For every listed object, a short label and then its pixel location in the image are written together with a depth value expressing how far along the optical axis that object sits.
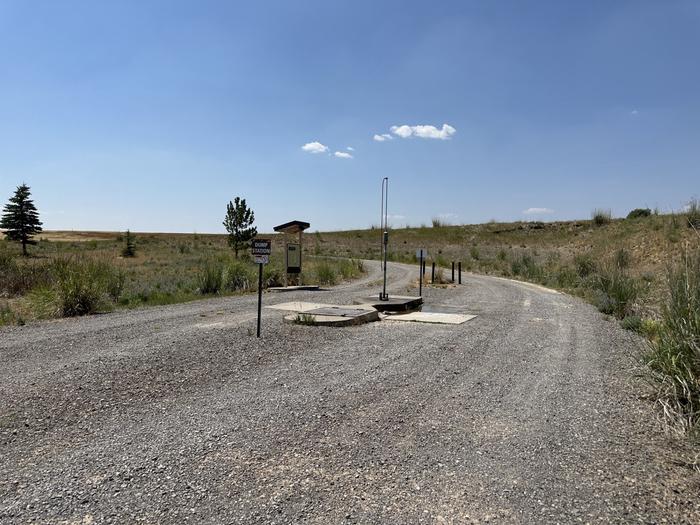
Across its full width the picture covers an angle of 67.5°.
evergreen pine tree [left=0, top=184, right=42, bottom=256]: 47.56
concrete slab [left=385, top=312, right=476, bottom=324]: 11.59
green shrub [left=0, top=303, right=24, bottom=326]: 10.84
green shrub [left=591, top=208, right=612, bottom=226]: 58.47
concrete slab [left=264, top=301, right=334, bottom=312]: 12.75
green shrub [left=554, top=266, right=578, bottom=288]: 22.39
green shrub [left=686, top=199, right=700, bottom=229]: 24.61
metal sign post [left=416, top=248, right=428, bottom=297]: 15.98
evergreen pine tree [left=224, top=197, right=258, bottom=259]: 40.72
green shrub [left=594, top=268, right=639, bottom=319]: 13.59
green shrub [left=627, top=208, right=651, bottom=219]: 52.27
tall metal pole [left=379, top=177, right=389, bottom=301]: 13.91
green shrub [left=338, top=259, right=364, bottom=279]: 24.33
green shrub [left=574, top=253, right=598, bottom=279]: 23.52
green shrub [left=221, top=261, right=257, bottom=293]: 17.98
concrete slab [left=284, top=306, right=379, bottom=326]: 10.52
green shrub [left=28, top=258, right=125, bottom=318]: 12.26
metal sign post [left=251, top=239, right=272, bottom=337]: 9.30
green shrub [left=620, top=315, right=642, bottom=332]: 10.98
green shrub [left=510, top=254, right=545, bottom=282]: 27.13
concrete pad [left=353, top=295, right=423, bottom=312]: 13.15
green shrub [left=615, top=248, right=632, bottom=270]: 21.78
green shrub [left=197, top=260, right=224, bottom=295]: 17.47
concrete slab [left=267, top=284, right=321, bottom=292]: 18.31
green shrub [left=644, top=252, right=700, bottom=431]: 5.18
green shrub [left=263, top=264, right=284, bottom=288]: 19.90
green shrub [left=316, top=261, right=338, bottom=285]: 21.58
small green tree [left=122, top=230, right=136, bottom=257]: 42.62
